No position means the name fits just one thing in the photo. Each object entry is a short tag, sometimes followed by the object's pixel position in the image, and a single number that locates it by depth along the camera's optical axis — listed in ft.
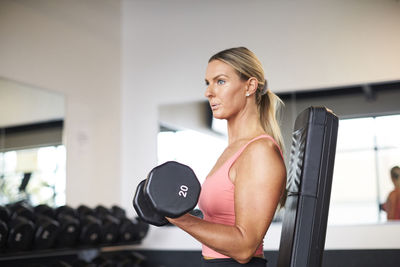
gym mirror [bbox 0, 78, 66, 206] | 11.16
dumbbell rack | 9.56
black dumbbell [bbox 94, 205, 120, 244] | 11.84
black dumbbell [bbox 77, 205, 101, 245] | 11.16
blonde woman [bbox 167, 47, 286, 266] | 3.62
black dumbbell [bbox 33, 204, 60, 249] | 9.80
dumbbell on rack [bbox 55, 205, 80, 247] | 10.50
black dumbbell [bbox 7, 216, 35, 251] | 9.25
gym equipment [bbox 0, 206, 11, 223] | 9.40
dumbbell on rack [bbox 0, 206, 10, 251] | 9.04
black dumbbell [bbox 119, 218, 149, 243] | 12.57
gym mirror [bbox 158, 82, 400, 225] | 11.88
